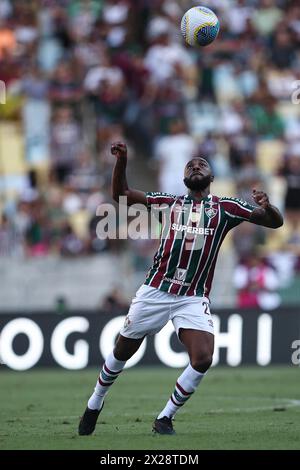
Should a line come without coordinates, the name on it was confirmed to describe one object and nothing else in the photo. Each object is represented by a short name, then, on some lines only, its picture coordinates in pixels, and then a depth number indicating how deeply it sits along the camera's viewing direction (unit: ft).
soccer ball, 36.47
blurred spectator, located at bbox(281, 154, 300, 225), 66.95
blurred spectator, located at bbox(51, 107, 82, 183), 70.69
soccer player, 30.63
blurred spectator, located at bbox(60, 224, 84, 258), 64.23
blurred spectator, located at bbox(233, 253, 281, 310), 61.52
